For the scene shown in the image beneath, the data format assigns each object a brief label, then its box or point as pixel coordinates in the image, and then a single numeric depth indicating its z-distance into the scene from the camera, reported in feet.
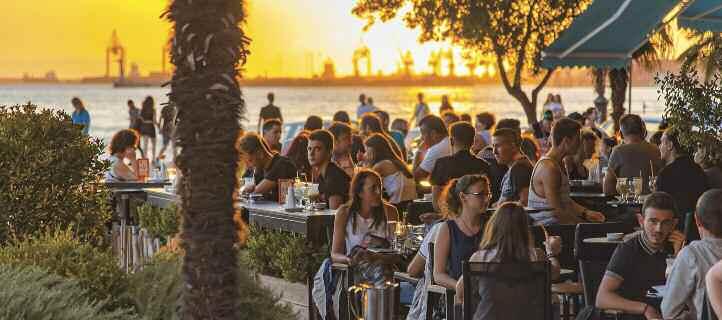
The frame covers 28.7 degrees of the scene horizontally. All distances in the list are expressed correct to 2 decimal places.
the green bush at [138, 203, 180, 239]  44.42
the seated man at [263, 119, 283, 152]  49.37
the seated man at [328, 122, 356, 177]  40.47
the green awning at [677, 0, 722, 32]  46.34
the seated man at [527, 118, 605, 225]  34.96
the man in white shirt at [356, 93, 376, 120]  101.34
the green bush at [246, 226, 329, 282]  37.86
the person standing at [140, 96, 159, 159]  111.04
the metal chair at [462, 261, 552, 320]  24.09
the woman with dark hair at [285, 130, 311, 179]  43.50
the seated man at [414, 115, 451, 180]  44.88
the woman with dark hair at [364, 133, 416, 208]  40.60
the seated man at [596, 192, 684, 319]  24.13
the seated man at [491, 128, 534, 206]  37.35
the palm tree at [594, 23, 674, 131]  96.03
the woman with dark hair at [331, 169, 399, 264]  31.24
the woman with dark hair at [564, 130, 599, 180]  47.78
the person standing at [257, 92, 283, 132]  91.66
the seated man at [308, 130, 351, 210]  36.81
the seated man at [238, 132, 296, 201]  40.34
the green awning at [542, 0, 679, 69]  47.62
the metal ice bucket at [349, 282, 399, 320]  28.91
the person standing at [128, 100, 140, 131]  131.06
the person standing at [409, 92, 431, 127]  107.65
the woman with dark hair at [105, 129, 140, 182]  50.14
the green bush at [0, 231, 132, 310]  22.33
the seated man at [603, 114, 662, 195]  43.09
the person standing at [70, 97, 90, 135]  101.40
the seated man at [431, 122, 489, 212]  37.68
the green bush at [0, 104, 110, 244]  33.60
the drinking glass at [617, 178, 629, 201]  42.45
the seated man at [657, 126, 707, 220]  35.33
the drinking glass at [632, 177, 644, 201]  42.50
